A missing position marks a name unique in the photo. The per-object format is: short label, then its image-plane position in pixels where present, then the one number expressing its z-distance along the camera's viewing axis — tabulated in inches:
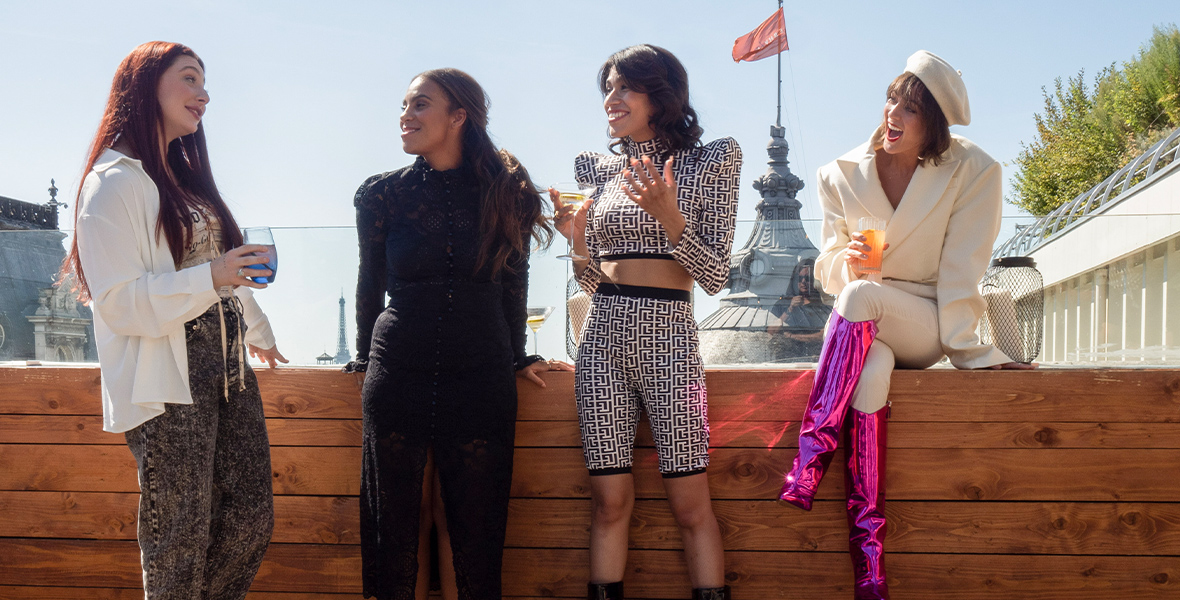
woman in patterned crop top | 98.5
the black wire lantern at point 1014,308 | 124.2
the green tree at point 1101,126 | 1123.9
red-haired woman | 77.9
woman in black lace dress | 97.3
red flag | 1180.5
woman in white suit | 104.2
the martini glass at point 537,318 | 135.2
